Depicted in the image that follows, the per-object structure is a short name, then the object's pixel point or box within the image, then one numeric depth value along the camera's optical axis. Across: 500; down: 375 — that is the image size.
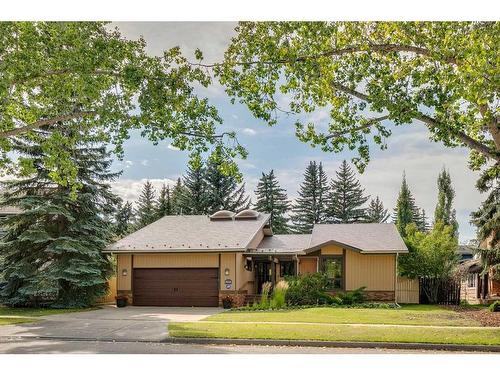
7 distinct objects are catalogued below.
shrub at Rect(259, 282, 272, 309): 13.85
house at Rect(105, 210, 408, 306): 15.32
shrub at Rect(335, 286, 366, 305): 14.88
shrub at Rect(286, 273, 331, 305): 14.50
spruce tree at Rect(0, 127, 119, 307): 14.37
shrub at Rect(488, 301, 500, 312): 12.12
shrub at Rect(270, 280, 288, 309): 13.80
